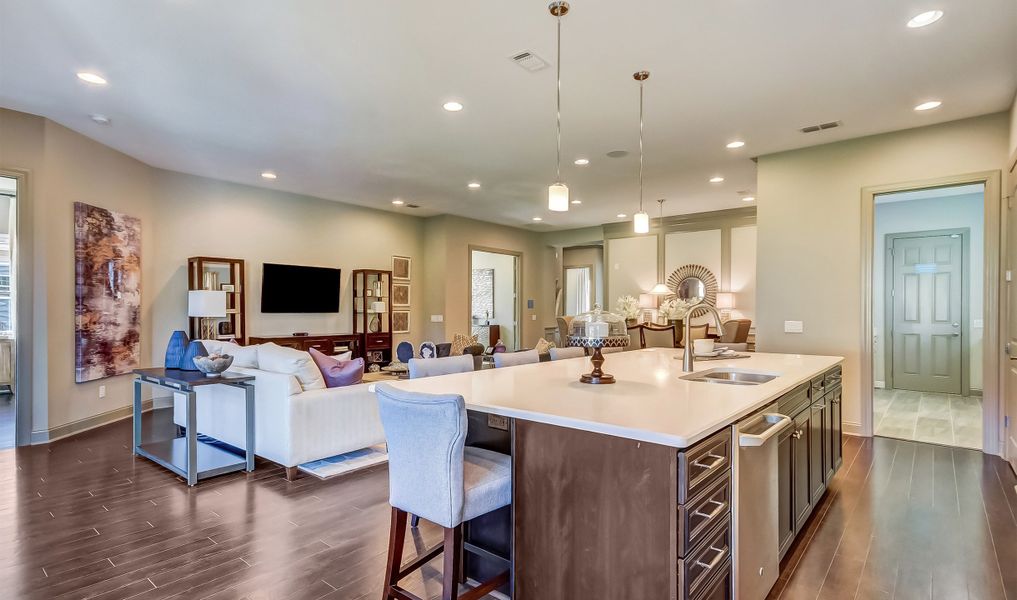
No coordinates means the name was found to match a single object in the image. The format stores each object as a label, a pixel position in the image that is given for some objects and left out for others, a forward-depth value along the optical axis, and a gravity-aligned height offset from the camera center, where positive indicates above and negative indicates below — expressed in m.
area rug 3.69 -1.27
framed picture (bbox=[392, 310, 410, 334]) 8.46 -0.37
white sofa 3.61 -0.93
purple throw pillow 3.93 -0.56
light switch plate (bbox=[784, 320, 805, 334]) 5.07 -0.27
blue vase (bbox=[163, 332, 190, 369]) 4.01 -0.41
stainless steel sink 2.86 -0.45
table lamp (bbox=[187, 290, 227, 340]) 5.79 -0.05
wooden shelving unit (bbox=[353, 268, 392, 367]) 8.00 -0.26
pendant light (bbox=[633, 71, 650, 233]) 3.54 +0.60
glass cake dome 2.29 -0.12
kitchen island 1.51 -0.63
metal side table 3.43 -1.17
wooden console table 7.00 -0.62
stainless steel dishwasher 1.79 -0.78
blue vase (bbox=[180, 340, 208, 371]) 3.88 -0.42
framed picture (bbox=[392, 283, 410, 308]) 8.54 +0.09
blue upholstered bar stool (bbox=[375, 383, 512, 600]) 1.73 -0.66
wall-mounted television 6.97 +0.16
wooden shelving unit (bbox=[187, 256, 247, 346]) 6.32 +0.20
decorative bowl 3.62 -0.47
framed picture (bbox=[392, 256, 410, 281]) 8.65 +0.57
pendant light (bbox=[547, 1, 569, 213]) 2.94 +0.61
